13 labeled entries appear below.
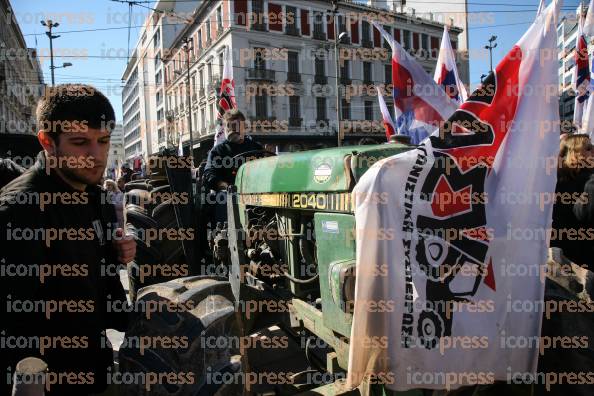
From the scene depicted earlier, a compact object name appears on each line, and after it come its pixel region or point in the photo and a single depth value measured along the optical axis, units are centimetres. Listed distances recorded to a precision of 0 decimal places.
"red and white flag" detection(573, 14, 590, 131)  731
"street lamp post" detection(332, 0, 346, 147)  1775
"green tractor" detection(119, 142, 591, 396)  193
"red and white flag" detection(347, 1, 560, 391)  195
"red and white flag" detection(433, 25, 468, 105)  609
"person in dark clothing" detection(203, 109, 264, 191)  427
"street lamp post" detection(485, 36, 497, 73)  2009
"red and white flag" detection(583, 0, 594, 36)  673
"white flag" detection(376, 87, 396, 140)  640
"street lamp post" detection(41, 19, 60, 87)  2115
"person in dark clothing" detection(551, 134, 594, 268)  331
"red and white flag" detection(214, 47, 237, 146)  1000
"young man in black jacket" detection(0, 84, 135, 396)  144
